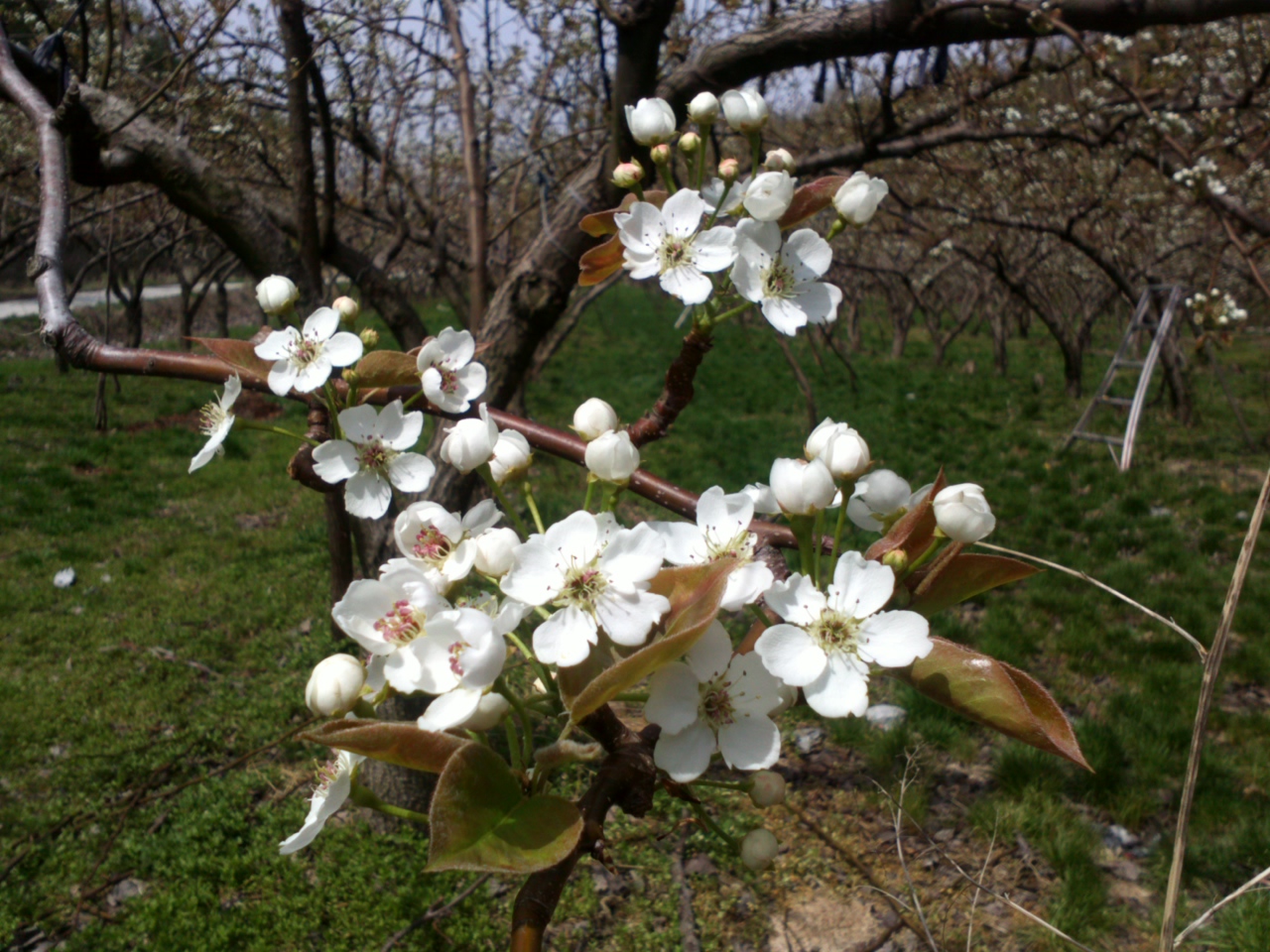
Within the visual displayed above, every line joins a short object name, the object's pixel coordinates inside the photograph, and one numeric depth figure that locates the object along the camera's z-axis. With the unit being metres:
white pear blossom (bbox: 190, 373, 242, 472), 0.27
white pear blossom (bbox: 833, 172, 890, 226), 0.26
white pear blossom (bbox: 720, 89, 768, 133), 0.29
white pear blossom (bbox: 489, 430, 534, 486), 0.25
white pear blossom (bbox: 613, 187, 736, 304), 0.25
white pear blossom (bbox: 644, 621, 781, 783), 0.19
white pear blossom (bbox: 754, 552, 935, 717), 0.20
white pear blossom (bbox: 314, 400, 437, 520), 0.26
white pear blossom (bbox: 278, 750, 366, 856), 0.20
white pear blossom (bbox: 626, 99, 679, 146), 0.29
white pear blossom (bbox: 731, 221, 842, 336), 0.24
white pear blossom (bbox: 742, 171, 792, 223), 0.24
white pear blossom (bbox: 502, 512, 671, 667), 0.19
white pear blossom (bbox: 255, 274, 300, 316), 0.31
